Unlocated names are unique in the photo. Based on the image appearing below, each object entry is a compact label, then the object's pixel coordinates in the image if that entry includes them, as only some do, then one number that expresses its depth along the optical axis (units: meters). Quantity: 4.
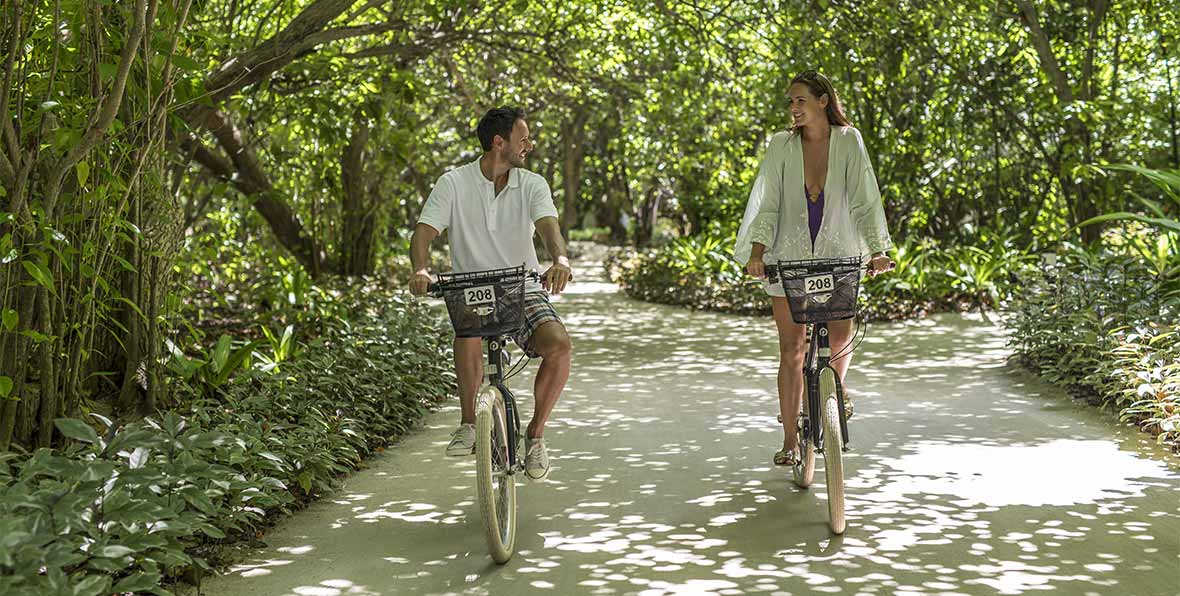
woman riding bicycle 5.70
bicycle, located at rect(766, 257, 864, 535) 5.18
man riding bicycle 5.40
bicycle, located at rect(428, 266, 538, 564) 4.74
